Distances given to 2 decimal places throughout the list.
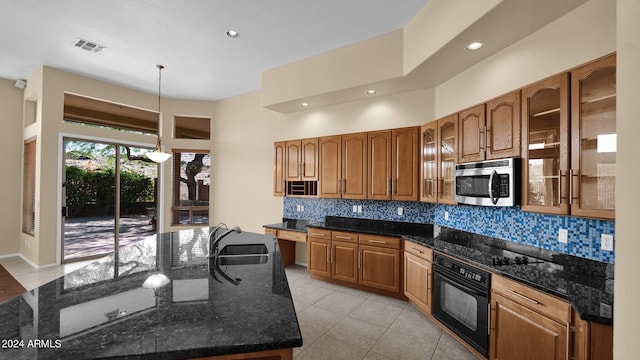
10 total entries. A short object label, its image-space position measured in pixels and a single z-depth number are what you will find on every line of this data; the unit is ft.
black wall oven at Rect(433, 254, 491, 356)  7.14
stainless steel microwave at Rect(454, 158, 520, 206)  7.34
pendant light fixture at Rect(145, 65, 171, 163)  13.08
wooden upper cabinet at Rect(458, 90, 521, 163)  7.50
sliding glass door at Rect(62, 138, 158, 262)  16.22
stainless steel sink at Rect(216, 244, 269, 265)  6.91
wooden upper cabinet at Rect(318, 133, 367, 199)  12.86
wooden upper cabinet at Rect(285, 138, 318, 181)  14.42
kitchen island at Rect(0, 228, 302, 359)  3.17
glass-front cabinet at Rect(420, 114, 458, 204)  9.83
